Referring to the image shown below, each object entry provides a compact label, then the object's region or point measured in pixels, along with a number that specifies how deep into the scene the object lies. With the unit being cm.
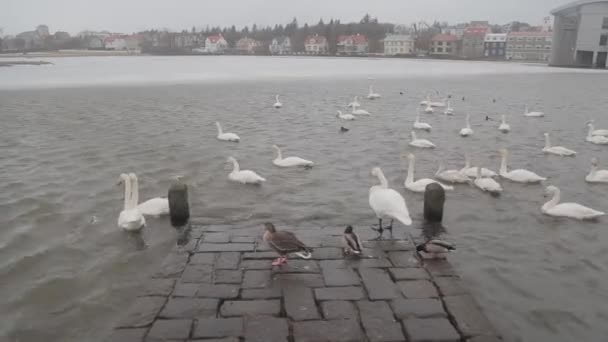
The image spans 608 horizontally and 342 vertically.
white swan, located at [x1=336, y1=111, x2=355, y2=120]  2061
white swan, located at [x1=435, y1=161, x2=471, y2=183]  1062
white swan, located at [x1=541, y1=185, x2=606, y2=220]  836
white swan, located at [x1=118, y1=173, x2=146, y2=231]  785
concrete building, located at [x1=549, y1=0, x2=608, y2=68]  6231
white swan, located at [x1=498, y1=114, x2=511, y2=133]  1762
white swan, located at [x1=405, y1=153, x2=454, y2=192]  993
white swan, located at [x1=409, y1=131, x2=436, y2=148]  1475
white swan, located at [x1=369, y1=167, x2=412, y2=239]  698
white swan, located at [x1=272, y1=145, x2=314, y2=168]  1232
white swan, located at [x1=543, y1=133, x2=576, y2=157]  1364
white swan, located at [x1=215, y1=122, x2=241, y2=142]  1595
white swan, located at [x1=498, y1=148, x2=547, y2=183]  1075
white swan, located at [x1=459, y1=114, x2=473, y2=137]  1675
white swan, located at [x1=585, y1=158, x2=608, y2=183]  1077
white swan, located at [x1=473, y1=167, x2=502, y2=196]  990
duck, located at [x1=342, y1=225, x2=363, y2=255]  629
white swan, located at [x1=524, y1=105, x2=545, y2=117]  2141
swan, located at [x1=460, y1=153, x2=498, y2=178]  1080
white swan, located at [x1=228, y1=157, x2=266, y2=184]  1069
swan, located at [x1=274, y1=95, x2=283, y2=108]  2474
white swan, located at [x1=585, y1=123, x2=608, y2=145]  1536
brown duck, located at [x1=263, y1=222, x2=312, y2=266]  582
